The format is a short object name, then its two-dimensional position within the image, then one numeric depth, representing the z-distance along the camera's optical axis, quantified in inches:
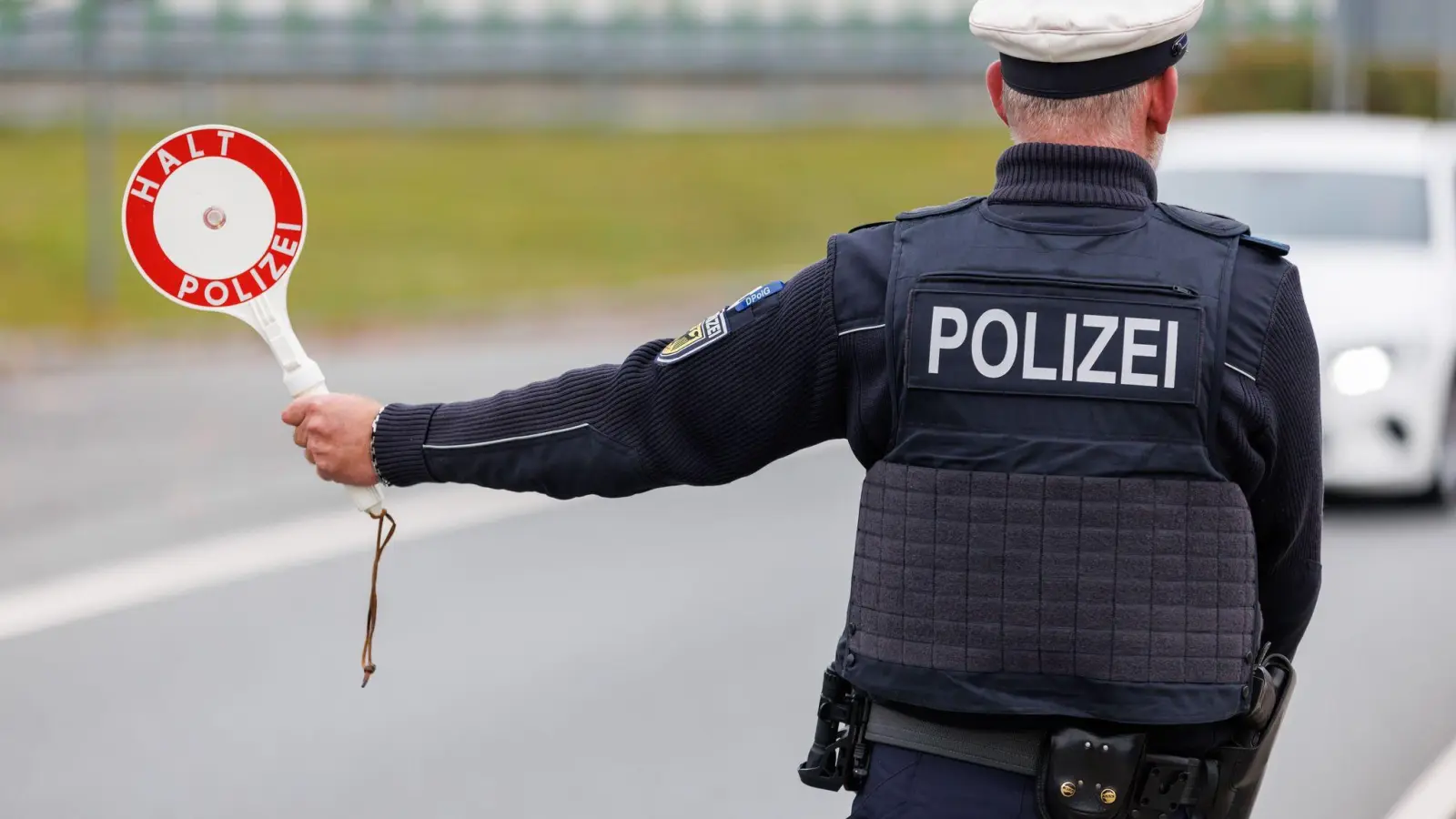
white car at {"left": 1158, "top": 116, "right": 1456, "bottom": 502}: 724.0
